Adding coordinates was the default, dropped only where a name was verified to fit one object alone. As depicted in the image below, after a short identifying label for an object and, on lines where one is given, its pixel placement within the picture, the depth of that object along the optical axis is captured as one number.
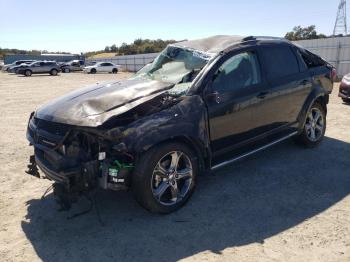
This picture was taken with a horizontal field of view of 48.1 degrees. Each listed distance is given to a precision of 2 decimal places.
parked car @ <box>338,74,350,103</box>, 11.27
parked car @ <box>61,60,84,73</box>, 48.53
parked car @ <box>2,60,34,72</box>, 46.34
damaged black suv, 3.98
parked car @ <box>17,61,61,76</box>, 40.09
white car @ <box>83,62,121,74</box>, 43.62
